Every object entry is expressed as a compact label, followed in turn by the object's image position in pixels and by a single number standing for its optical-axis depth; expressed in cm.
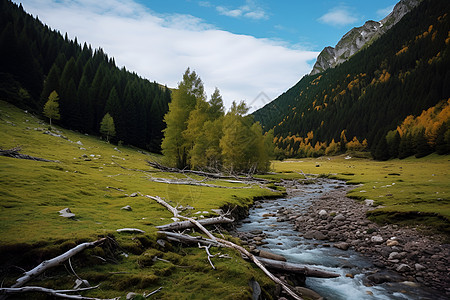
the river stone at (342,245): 1180
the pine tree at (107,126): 7575
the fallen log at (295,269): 718
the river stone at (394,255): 1019
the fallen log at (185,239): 823
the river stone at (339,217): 1630
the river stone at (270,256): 841
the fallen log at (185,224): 891
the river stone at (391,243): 1126
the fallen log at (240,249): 617
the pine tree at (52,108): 6606
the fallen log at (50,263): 434
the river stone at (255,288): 551
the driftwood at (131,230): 785
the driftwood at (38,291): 400
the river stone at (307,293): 681
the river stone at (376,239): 1206
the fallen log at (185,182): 2534
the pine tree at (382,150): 9588
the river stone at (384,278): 846
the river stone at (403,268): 912
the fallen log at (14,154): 2166
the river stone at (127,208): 1238
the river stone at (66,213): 888
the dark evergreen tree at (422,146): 7875
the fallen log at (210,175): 3524
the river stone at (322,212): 1796
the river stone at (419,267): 906
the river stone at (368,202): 1978
